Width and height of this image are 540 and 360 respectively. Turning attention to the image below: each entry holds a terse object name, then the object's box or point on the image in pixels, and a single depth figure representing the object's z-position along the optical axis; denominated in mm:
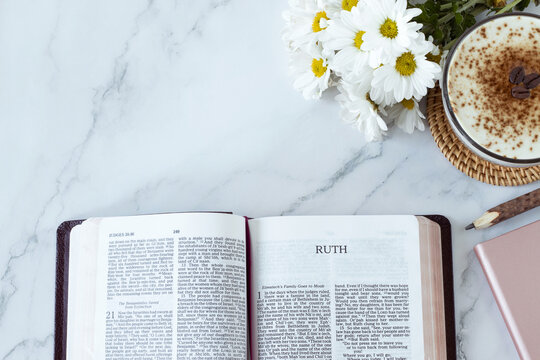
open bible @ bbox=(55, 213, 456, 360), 754
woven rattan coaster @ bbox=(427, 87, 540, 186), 813
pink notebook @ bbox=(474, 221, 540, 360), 768
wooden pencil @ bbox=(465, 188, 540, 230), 801
